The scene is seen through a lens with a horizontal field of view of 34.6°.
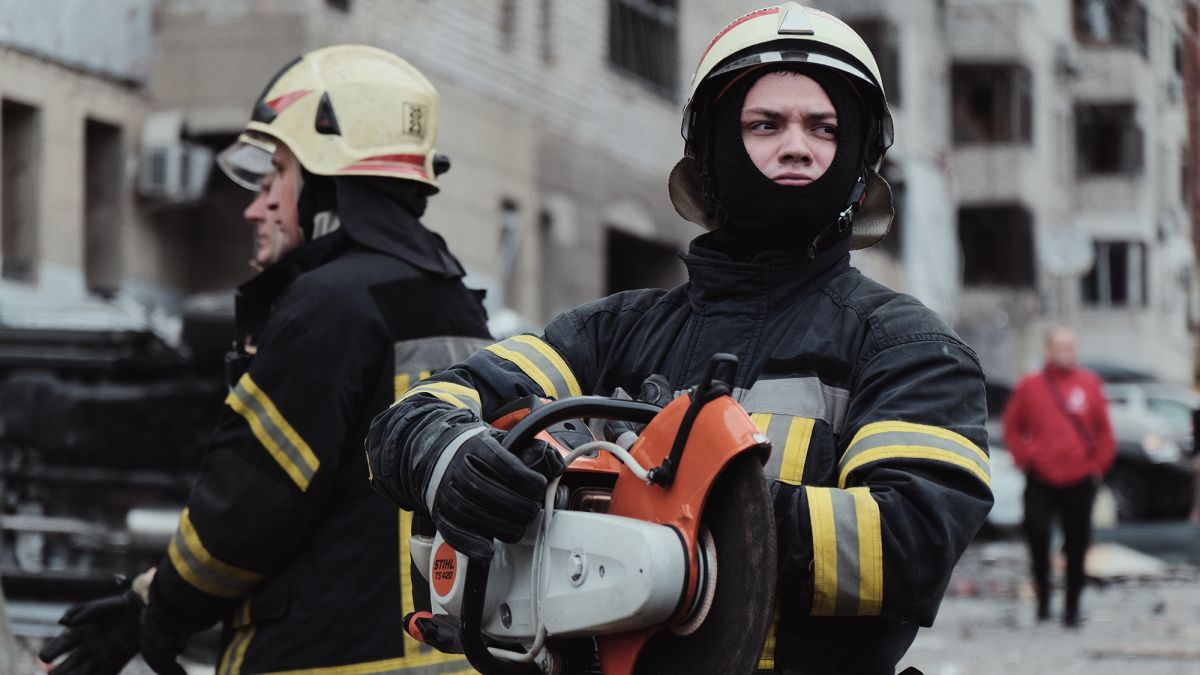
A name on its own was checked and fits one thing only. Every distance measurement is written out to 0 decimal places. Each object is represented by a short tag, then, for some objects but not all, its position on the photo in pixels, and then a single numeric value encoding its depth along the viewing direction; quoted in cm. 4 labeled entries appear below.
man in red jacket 1298
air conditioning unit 1647
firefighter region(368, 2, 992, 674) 255
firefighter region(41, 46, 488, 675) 392
